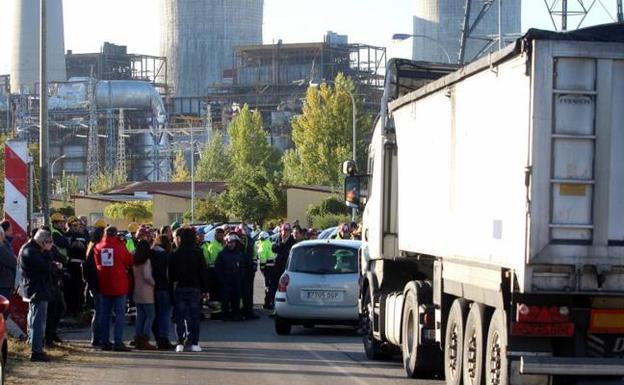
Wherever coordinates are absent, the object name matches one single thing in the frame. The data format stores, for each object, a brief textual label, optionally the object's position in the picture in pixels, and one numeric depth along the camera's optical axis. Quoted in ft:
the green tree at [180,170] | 392.47
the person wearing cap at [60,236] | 73.47
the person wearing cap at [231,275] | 79.41
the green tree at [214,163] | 378.53
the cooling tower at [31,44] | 485.97
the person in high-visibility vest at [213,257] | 81.82
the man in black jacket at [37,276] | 55.83
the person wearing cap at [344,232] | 92.43
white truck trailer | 33.65
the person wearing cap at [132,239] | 80.13
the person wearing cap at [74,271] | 76.13
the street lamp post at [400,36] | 141.59
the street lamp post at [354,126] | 147.02
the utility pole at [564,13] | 125.03
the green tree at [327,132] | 257.34
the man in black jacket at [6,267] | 55.21
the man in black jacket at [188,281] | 61.36
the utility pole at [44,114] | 86.99
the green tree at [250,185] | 237.66
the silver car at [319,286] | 68.13
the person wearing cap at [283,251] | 87.25
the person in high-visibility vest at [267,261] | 90.79
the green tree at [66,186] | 366.76
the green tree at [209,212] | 248.93
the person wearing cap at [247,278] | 80.79
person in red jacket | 61.41
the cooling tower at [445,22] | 552.82
